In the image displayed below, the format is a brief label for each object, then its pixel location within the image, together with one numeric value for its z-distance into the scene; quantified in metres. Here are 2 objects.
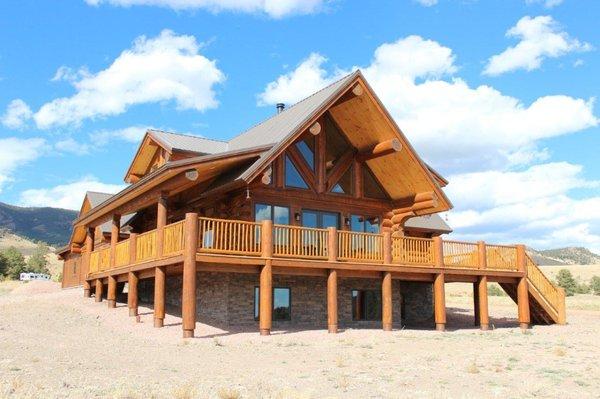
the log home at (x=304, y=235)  19.20
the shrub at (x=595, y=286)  62.50
